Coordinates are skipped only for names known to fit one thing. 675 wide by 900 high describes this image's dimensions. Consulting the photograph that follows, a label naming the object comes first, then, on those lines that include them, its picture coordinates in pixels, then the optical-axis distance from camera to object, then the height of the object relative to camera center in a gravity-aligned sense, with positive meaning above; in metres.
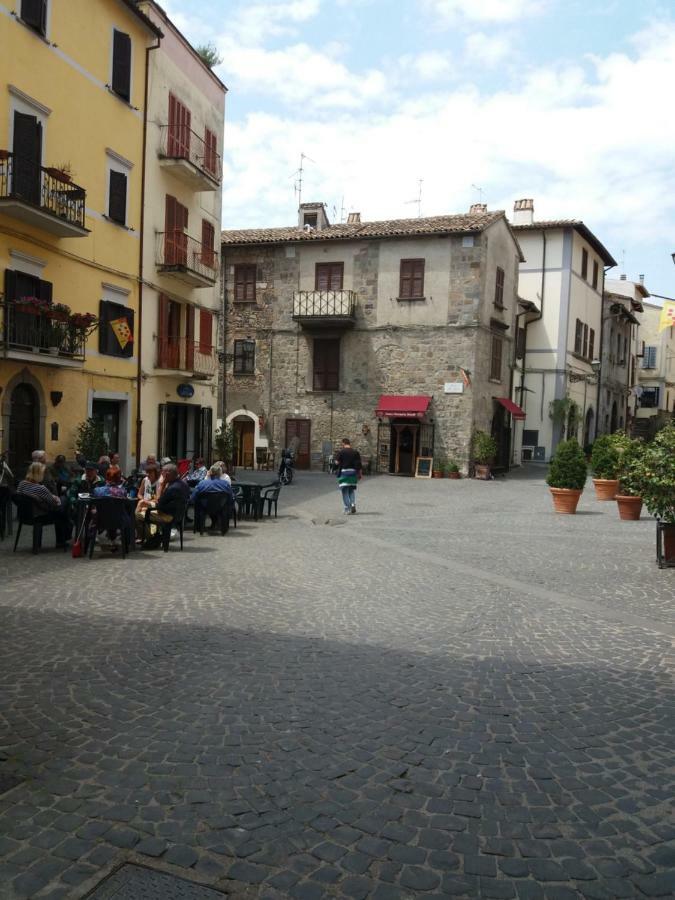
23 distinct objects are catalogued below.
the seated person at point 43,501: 10.02 -1.12
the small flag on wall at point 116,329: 17.64 +2.41
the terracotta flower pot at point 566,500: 16.67 -1.37
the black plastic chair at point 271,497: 15.32 -1.44
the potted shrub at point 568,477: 16.73 -0.83
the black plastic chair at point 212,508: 12.55 -1.43
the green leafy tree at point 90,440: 16.02 -0.38
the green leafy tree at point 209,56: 23.77 +12.56
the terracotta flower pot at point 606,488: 19.62 -1.23
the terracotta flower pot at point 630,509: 15.55 -1.41
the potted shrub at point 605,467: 19.32 -0.64
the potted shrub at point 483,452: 27.81 -0.53
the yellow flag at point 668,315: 16.88 +3.15
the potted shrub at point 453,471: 28.03 -1.32
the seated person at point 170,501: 10.36 -1.10
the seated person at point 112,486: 9.98 -0.94
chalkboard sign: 28.42 -1.19
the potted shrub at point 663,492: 9.71 -0.65
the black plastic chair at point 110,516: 9.66 -1.27
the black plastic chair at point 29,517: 10.03 -1.38
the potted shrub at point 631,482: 10.45 -0.59
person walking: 16.06 -0.86
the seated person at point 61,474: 12.86 -0.97
